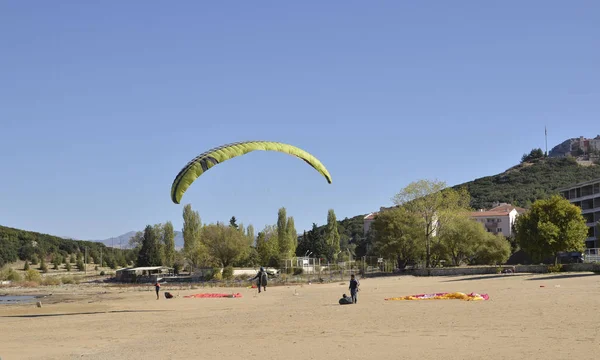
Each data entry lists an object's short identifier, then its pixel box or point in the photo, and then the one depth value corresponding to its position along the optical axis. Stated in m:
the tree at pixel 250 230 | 107.06
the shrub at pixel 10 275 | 83.40
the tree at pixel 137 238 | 124.90
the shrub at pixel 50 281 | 75.81
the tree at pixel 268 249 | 88.12
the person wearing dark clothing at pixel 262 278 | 39.12
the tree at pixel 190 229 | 91.56
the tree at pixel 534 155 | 191.12
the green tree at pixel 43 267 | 108.14
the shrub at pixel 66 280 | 77.94
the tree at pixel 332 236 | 97.50
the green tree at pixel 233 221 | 118.54
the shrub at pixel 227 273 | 71.07
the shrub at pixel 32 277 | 78.62
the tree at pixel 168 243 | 95.50
